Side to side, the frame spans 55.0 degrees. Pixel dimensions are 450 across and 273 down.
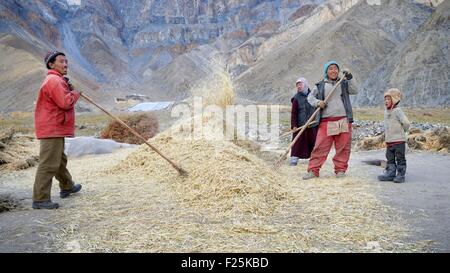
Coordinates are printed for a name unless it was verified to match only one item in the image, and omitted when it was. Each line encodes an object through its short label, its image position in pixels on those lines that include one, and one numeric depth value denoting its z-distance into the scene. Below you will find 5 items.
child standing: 5.66
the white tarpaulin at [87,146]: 9.83
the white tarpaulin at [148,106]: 46.09
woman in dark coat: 7.41
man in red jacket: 4.42
